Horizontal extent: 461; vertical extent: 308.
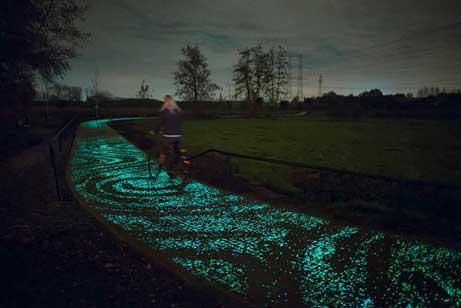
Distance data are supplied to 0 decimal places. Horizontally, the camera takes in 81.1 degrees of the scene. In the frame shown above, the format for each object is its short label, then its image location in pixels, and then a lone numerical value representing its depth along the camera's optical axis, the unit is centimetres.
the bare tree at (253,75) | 5416
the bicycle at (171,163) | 766
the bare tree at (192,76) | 4644
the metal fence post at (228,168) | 691
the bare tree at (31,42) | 1070
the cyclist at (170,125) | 721
